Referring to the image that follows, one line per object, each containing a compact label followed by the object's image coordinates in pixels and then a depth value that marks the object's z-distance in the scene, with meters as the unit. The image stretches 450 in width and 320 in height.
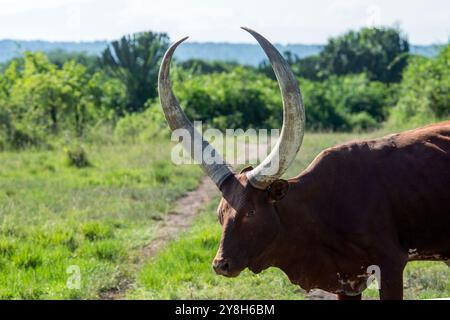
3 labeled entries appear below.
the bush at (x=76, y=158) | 15.70
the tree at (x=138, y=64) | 31.88
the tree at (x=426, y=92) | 23.80
